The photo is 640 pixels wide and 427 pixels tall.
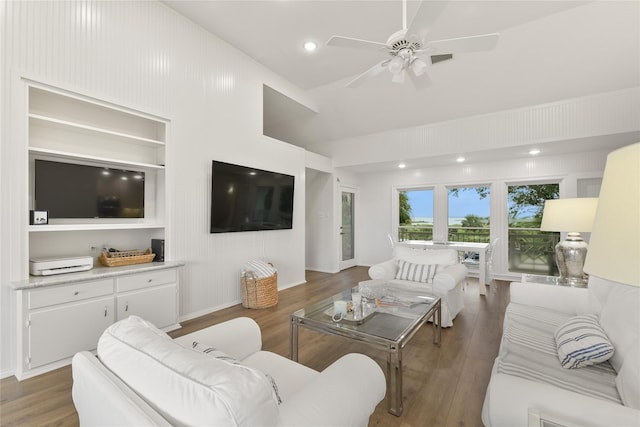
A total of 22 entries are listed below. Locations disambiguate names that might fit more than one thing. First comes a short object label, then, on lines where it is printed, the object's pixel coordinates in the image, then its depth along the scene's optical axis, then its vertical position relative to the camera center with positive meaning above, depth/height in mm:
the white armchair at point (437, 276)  3164 -757
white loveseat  773 -548
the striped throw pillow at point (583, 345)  1509 -727
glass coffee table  1871 -833
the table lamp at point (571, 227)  2525 -126
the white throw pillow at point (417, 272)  3520 -751
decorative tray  2187 -822
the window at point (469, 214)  5992 -35
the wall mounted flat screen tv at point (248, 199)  3719 +182
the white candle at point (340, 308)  2260 -762
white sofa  1018 -733
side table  2682 -675
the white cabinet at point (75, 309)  2211 -870
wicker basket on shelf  2885 -491
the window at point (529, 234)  5555 -425
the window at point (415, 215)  6637 -66
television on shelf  2516 +193
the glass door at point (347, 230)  6875 -456
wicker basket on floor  3891 -1088
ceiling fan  2074 +1316
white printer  2383 -473
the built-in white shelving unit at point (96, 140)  2541 +726
